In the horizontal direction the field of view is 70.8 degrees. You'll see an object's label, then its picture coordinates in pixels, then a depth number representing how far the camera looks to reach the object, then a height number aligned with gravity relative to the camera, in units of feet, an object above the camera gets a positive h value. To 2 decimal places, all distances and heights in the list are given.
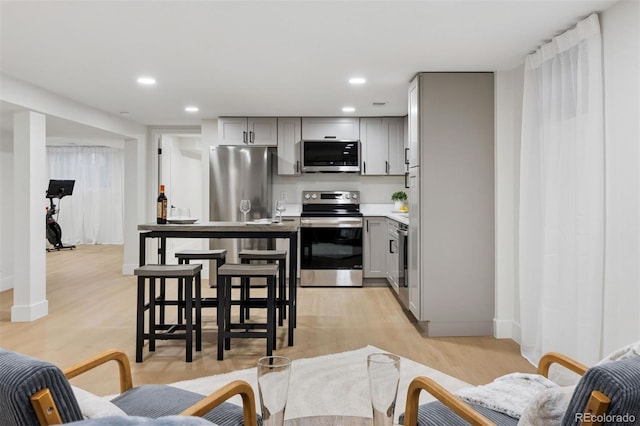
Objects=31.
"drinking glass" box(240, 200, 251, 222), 12.92 +0.06
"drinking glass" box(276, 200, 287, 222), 13.08 +0.00
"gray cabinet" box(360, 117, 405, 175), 20.31 +2.84
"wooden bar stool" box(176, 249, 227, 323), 12.94 -1.45
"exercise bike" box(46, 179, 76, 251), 31.99 -0.19
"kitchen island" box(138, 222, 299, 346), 11.56 -0.60
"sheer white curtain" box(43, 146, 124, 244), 35.65 +1.38
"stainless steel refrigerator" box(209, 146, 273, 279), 19.44 +1.00
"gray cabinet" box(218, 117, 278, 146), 20.08 +3.46
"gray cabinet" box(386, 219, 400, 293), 16.61 -1.84
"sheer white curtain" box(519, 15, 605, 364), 8.61 +0.21
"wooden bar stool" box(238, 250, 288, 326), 13.37 -1.91
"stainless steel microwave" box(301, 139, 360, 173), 20.24 +2.34
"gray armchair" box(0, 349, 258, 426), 3.28 -1.38
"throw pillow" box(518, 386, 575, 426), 3.85 -1.72
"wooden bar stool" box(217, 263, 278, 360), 10.77 -2.20
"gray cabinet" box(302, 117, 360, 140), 20.26 +3.64
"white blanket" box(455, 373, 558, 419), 5.43 -2.37
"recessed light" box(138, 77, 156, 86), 13.51 +3.91
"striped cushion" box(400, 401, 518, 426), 5.16 -2.46
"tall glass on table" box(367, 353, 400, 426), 3.56 -1.42
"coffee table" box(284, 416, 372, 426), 4.65 -2.26
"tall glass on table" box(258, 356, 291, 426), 3.57 -1.46
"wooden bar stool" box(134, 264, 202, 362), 10.80 -2.26
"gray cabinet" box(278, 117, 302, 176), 20.26 +2.89
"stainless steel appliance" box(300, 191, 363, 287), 19.52 -1.84
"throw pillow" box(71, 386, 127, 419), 3.66 -1.65
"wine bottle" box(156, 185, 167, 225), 11.96 -0.05
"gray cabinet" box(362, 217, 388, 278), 19.74 -1.68
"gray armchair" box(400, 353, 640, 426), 3.41 -1.45
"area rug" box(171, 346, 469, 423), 8.54 -3.74
